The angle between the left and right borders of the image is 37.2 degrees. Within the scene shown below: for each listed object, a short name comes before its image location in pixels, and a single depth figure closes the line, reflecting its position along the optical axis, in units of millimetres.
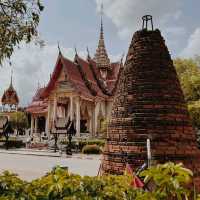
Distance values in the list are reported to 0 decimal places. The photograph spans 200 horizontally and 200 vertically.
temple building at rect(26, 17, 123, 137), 30297
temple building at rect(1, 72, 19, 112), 46344
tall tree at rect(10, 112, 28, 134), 43500
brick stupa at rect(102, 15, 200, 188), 4234
